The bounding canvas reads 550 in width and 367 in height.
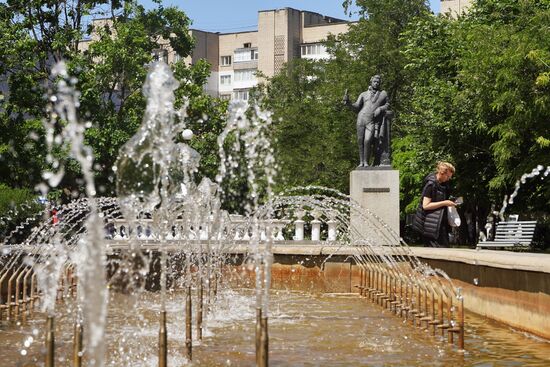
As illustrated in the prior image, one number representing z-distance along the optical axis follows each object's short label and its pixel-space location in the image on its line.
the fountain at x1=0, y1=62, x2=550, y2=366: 8.81
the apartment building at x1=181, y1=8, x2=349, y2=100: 98.75
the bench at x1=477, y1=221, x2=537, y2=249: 19.98
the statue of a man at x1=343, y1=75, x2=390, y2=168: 21.69
